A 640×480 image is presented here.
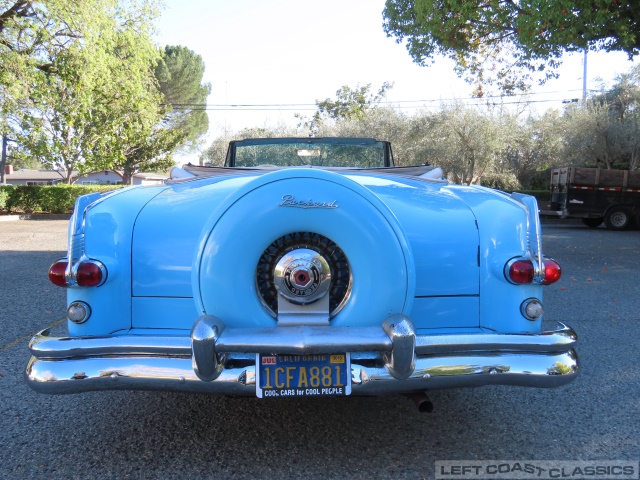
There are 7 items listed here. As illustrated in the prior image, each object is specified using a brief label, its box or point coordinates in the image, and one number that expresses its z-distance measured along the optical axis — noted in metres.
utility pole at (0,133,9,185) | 45.46
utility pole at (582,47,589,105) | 35.90
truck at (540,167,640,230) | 18.80
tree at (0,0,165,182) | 15.88
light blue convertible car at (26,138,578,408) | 2.35
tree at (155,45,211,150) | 47.31
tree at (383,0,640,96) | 10.20
